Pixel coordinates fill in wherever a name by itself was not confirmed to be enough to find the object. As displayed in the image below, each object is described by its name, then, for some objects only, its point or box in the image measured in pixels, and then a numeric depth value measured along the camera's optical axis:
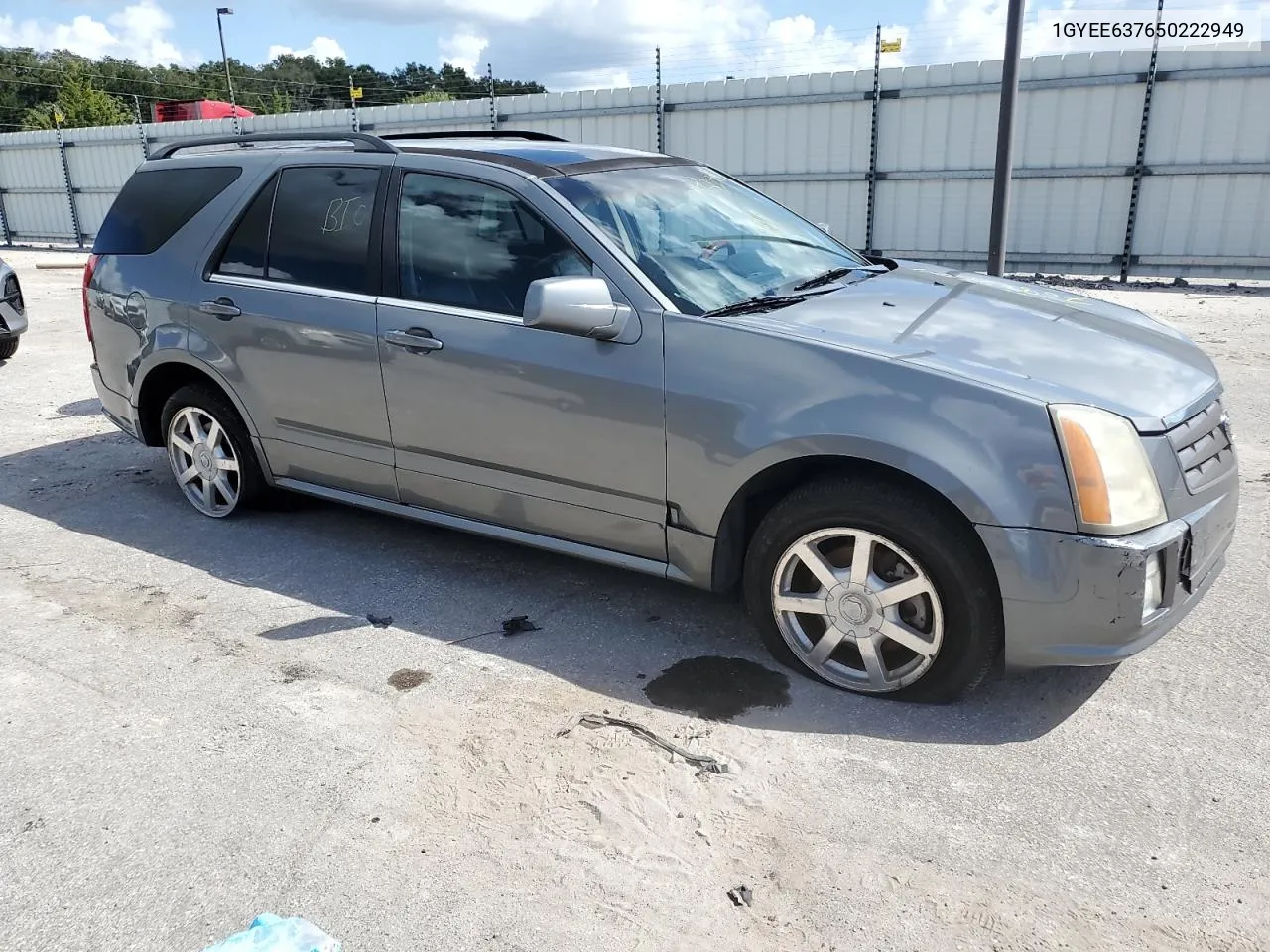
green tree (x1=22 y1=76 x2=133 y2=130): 50.94
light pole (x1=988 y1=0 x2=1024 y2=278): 7.48
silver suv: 2.94
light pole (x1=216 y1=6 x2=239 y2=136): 50.41
